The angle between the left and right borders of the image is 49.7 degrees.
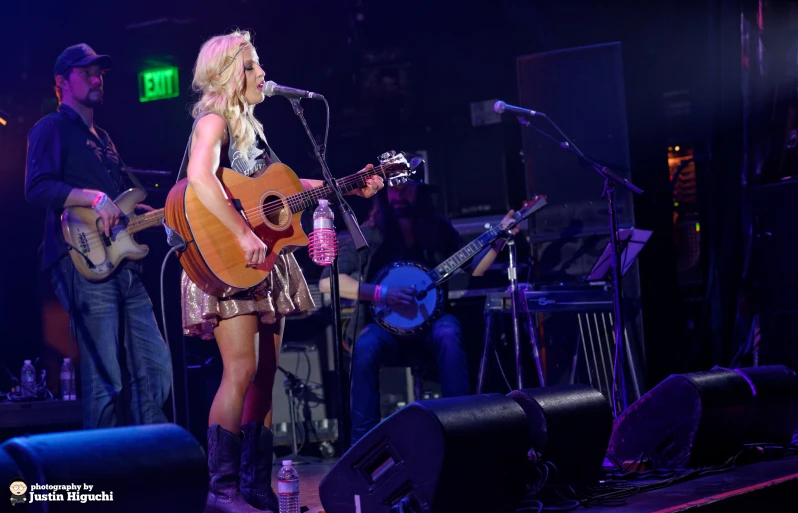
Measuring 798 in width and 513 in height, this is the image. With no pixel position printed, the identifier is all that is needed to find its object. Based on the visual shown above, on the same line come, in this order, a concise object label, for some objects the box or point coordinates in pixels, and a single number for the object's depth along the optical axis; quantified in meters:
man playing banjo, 5.44
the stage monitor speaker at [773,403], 4.28
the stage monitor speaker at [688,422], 3.89
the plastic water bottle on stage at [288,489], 3.24
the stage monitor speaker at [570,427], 3.26
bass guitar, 4.56
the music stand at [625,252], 5.25
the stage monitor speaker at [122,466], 2.20
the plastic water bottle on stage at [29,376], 5.68
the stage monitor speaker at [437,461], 2.76
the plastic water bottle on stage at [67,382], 5.65
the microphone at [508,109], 5.16
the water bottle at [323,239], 3.31
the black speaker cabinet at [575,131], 6.00
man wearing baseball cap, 4.57
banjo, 5.59
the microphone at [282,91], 3.45
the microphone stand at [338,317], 3.29
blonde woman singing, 3.35
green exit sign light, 7.17
